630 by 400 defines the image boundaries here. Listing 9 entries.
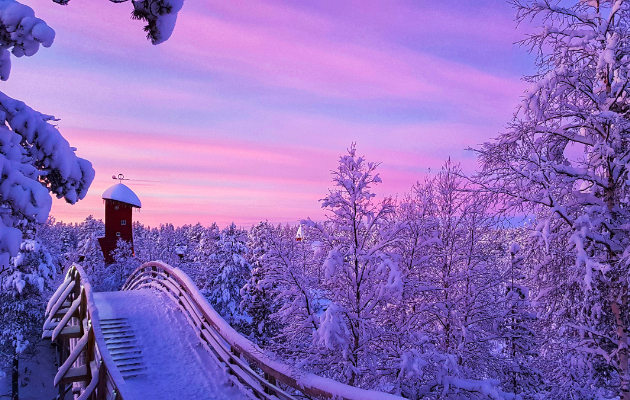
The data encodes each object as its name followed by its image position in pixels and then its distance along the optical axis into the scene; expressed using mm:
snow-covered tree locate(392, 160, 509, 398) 8258
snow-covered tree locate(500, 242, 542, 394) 13719
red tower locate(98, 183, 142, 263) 38969
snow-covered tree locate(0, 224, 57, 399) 25188
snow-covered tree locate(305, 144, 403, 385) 8383
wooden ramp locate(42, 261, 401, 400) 6555
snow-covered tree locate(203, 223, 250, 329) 27469
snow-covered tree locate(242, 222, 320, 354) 9078
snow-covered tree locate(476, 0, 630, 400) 7723
